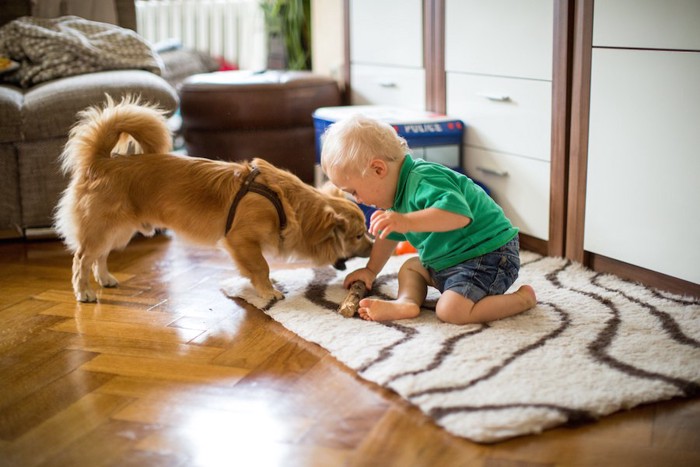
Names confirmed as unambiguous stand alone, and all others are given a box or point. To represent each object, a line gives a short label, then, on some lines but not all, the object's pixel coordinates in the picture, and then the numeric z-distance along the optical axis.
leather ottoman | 3.27
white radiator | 4.58
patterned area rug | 1.33
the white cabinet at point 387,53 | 2.88
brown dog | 2.03
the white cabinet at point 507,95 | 2.25
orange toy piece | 2.46
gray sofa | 2.62
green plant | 4.12
